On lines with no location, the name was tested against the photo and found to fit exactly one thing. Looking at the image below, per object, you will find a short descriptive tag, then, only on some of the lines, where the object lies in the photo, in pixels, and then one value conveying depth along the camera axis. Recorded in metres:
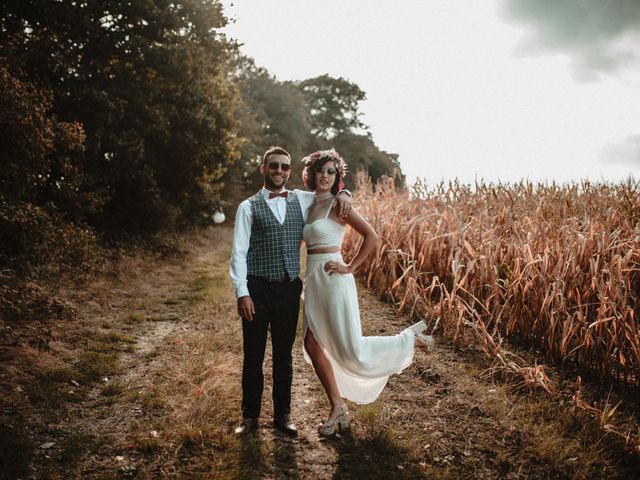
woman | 3.14
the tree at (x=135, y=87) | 8.22
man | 3.04
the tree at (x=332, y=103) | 39.03
